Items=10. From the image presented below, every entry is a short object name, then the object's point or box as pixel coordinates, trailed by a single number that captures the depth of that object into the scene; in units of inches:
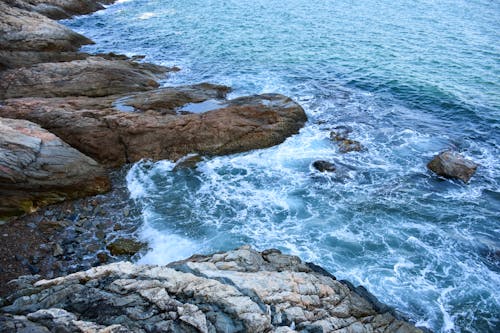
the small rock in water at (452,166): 791.1
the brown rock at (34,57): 1124.5
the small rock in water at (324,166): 815.1
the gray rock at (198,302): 343.3
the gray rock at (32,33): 1252.5
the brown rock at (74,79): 988.6
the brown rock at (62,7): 1831.9
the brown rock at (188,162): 807.9
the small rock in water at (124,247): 590.9
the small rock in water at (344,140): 886.4
